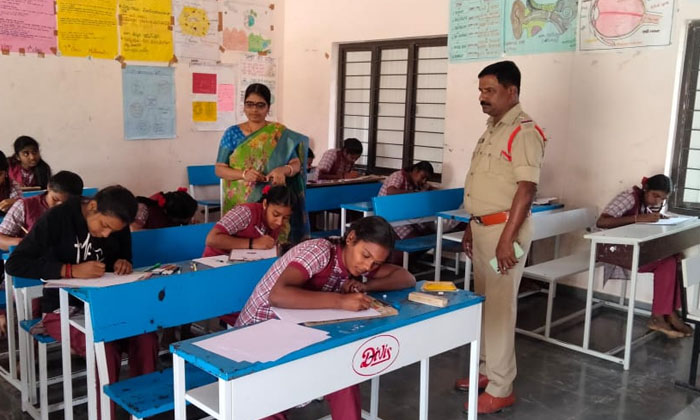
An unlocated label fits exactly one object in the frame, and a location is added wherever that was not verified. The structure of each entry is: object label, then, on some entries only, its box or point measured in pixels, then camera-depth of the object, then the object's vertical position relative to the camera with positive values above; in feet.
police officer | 8.93 -1.22
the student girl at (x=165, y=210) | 11.61 -1.75
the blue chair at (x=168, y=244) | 9.73 -2.01
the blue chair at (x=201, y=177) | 20.02 -1.95
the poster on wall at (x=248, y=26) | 20.88 +2.98
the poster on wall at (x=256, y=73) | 21.58 +1.47
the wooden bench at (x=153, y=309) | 6.81 -2.25
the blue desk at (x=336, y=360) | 5.24 -2.23
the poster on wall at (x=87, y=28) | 16.92 +2.23
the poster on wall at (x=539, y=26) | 15.51 +2.42
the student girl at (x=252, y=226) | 9.72 -1.69
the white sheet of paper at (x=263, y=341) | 5.44 -1.99
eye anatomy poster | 13.98 +2.31
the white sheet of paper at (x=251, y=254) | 8.98 -1.97
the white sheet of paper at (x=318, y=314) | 6.37 -1.97
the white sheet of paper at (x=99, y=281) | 7.40 -1.99
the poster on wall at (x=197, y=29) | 19.54 +2.62
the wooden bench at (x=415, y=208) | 14.42 -2.04
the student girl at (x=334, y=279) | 6.65 -1.76
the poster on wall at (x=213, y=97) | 20.33 +0.58
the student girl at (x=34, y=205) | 9.95 -1.49
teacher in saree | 12.13 -0.73
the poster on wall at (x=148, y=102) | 18.65 +0.33
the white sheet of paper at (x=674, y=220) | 12.95 -1.87
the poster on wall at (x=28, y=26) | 15.81 +2.07
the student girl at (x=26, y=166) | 14.28 -1.25
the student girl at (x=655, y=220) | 13.20 -2.03
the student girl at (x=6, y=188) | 12.59 -1.62
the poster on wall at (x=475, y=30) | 16.81 +2.46
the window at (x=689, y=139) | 13.84 -0.23
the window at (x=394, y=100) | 19.21 +0.63
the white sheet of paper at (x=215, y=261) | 8.55 -1.98
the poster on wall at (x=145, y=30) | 18.23 +2.39
